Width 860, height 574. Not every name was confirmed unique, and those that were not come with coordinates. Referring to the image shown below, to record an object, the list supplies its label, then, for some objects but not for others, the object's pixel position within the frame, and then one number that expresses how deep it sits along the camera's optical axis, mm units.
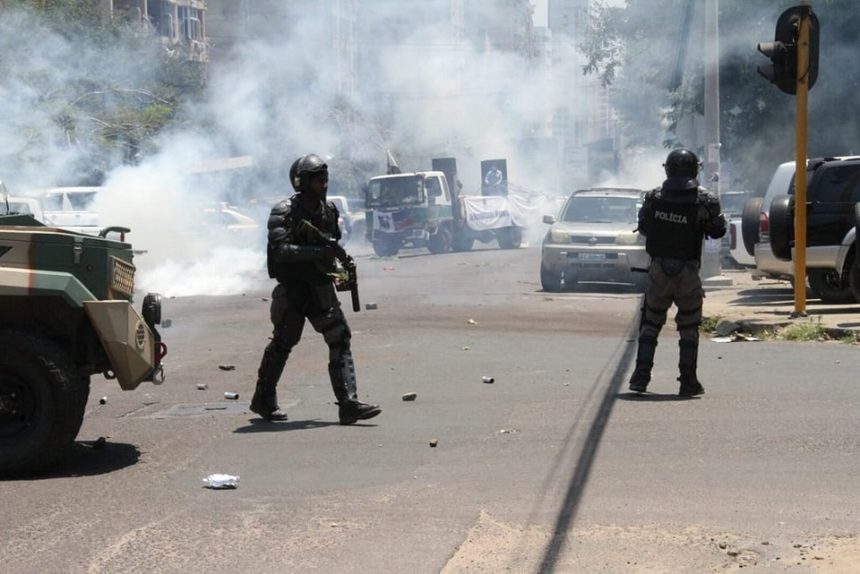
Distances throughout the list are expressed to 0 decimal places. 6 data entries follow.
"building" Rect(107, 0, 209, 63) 51719
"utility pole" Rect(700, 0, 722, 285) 20580
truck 37000
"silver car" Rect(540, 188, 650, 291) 21188
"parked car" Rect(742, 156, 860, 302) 16469
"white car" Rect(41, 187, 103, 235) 22609
